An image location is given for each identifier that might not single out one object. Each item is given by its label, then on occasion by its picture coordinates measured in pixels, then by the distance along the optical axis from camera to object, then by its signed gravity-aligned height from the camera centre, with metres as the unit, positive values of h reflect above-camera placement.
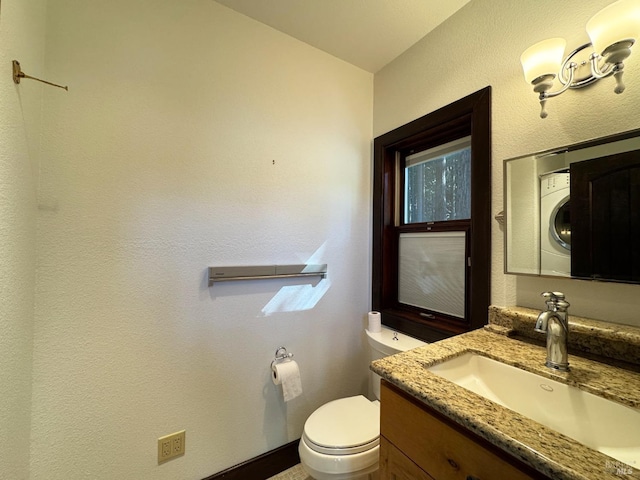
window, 1.23 +0.12
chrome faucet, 0.78 -0.26
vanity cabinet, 0.54 -0.50
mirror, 0.83 +0.12
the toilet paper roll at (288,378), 1.37 -0.72
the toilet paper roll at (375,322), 1.62 -0.50
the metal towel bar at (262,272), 1.30 -0.17
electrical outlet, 1.19 -0.95
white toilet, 1.06 -0.85
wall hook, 0.76 +0.50
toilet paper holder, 1.45 -0.64
